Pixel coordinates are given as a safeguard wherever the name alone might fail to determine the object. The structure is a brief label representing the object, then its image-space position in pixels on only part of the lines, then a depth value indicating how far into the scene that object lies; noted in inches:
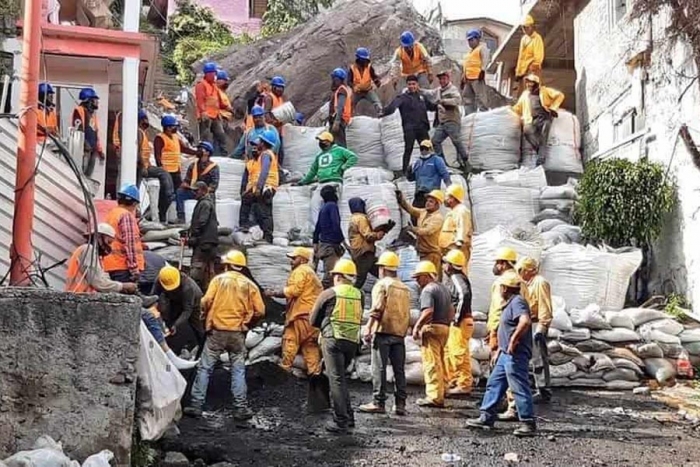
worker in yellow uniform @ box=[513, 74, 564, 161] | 500.4
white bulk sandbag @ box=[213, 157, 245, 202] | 458.6
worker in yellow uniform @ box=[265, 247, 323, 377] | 301.7
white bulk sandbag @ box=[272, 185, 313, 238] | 424.5
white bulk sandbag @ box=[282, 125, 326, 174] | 499.8
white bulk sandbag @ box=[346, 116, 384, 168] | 508.1
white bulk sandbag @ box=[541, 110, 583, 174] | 514.3
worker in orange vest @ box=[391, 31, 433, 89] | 515.2
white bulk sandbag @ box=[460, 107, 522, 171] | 500.7
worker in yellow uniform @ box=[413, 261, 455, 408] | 288.5
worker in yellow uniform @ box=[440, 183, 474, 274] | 334.6
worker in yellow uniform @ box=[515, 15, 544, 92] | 526.9
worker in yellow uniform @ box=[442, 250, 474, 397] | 308.5
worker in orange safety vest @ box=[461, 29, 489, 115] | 521.3
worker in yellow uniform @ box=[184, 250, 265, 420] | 279.7
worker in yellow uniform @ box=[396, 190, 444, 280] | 345.7
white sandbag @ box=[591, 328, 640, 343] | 340.2
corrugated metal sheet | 237.6
